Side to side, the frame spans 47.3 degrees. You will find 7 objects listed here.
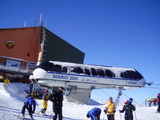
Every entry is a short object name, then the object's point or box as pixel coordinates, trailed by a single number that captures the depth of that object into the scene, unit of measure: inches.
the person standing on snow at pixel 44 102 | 467.5
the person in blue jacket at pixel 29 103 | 375.6
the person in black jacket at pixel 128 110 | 384.2
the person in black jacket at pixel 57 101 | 341.7
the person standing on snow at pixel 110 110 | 388.3
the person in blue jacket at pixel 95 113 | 290.1
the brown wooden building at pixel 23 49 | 1242.6
